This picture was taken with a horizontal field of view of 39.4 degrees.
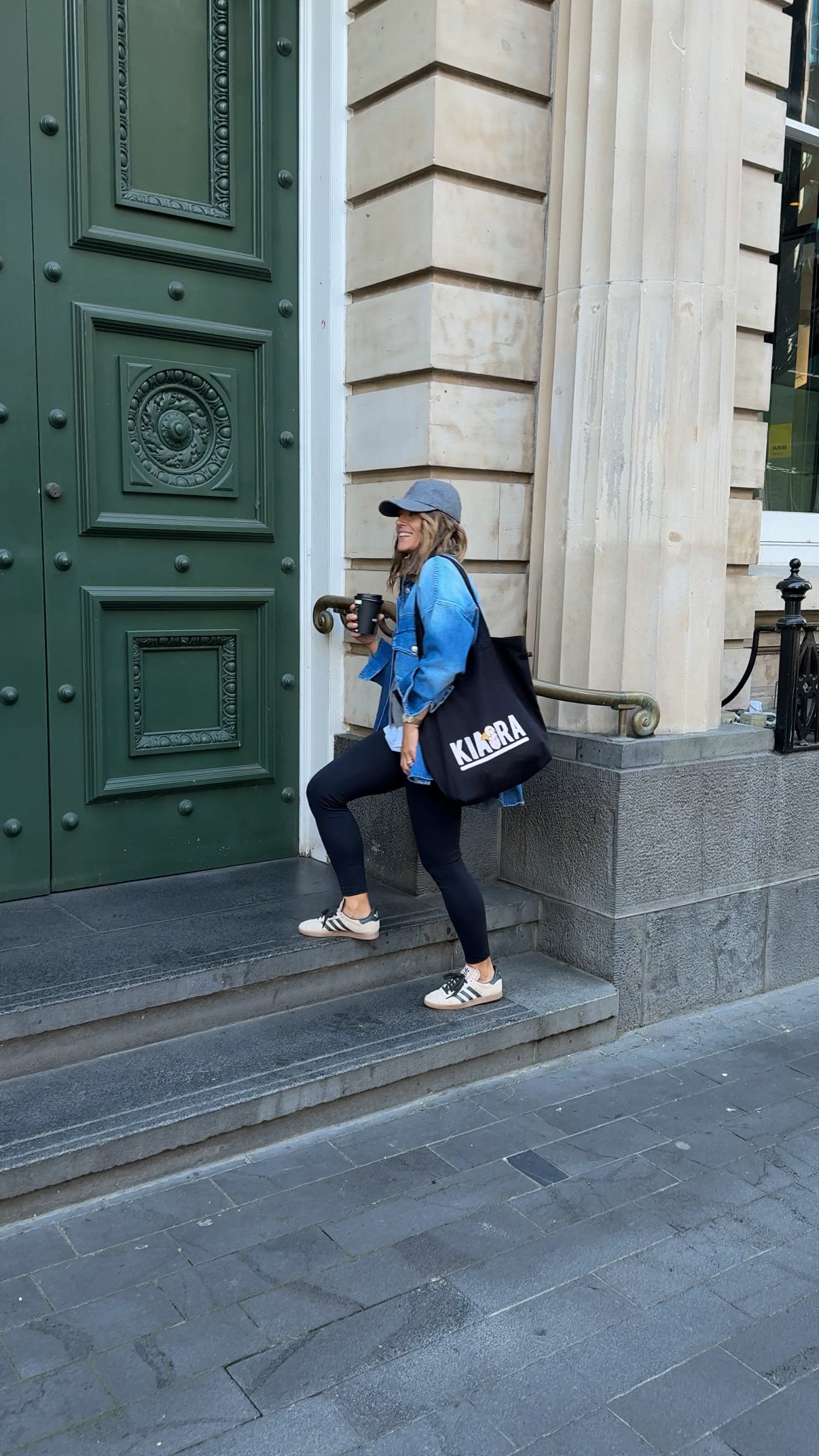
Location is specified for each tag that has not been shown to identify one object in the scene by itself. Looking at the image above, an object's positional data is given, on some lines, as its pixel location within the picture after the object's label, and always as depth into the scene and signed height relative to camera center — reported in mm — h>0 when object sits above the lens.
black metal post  5105 -359
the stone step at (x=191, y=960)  3590 -1395
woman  3824 -683
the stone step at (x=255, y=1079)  3166 -1618
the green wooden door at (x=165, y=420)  4473 +558
